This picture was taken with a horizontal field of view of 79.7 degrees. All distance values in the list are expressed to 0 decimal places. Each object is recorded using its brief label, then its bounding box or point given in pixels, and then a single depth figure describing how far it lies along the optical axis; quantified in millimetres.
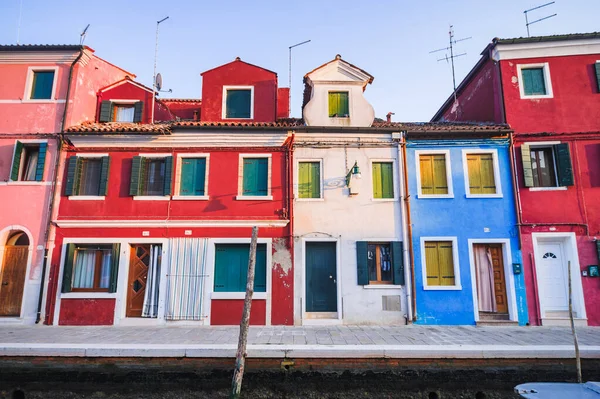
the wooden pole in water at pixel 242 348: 7016
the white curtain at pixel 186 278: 11625
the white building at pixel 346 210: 11844
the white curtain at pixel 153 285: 11734
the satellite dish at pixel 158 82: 14499
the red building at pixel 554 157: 11773
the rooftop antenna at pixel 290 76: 15223
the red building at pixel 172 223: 11680
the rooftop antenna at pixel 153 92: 14334
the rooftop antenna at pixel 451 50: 16469
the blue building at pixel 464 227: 11742
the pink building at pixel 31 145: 11938
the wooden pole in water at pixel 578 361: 6912
